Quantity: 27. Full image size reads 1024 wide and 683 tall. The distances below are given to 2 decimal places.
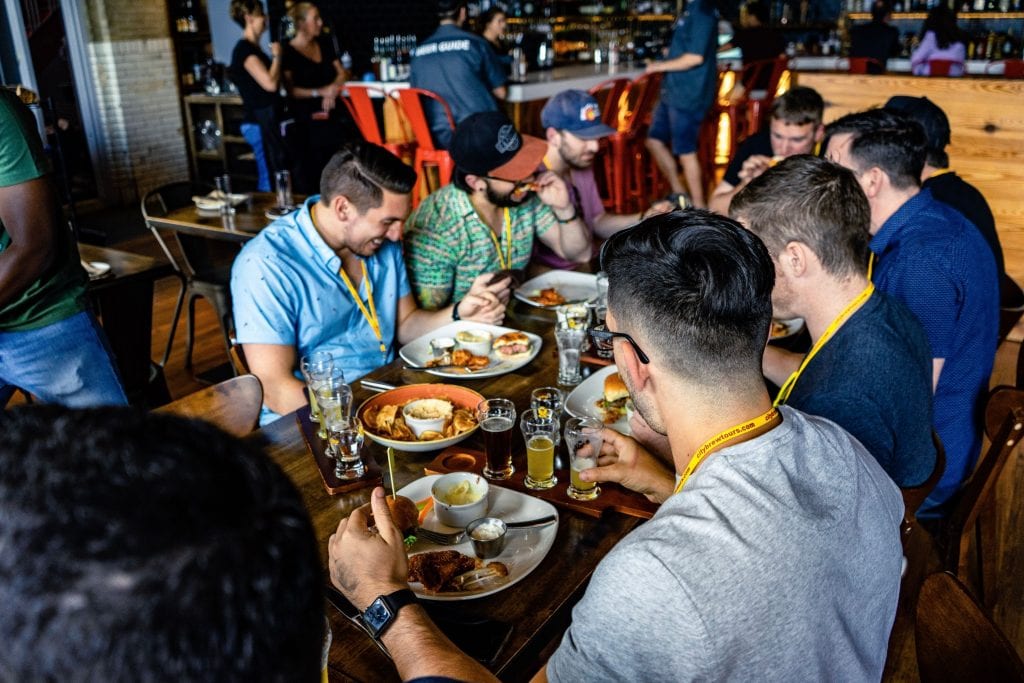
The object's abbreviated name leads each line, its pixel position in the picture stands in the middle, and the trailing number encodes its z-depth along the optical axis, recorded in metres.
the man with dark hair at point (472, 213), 3.15
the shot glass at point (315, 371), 2.08
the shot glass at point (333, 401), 1.99
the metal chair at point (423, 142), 5.81
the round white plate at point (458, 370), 2.40
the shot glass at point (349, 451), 1.85
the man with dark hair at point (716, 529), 1.08
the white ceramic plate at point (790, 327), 2.72
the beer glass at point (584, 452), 1.77
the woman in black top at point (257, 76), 6.49
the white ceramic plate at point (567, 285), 3.10
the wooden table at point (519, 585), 1.35
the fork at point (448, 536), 1.63
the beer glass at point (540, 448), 1.82
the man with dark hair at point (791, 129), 4.03
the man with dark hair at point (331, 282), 2.54
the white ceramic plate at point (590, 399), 2.12
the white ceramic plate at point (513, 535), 1.50
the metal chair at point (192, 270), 4.25
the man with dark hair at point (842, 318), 1.77
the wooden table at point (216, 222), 4.18
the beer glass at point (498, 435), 1.84
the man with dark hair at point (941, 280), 2.44
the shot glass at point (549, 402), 1.95
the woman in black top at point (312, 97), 6.82
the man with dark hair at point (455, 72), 5.77
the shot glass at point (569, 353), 2.38
